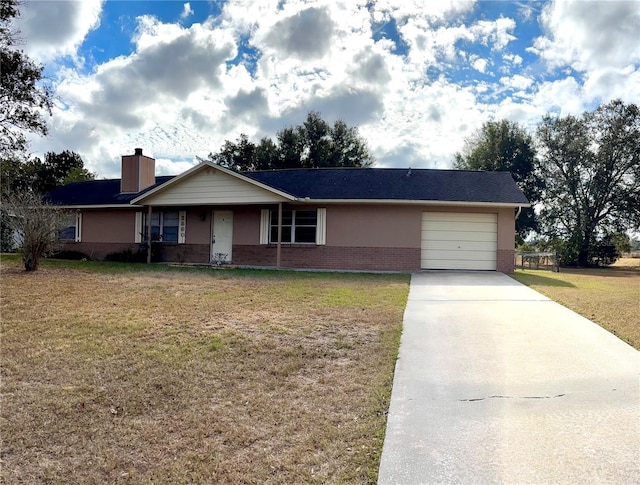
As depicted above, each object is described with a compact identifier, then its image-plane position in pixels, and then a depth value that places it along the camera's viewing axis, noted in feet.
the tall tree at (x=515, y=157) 99.55
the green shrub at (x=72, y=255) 65.46
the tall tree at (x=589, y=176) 88.84
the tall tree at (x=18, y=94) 52.49
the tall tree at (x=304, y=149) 120.37
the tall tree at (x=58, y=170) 123.79
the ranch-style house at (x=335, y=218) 50.80
